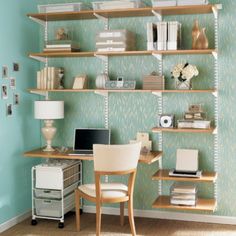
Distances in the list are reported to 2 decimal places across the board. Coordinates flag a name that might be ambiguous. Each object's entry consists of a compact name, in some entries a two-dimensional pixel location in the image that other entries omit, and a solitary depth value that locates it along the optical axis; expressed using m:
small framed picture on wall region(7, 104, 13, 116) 4.70
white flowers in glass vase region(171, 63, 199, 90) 4.58
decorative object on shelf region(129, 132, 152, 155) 4.90
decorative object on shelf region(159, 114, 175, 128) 4.74
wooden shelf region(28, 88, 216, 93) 4.53
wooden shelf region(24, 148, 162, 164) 4.48
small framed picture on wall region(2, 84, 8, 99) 4.60
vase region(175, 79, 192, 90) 4.64
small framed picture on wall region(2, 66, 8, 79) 4.59
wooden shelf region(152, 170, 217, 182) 4.46
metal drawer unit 4.67
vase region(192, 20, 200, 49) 4.53
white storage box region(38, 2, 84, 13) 4.82
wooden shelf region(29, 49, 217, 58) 4.49
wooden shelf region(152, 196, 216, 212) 4.46
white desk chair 4.12
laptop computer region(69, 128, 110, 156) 4.95
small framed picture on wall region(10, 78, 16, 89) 4.75
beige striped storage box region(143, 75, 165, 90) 4.65
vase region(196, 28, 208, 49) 4.50
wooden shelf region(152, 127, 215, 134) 4.48
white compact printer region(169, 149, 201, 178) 4.60
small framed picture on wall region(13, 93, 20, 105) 4.81
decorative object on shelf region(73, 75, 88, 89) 4.94
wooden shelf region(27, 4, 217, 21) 4.49
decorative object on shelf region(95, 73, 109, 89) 4.86
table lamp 4.85
